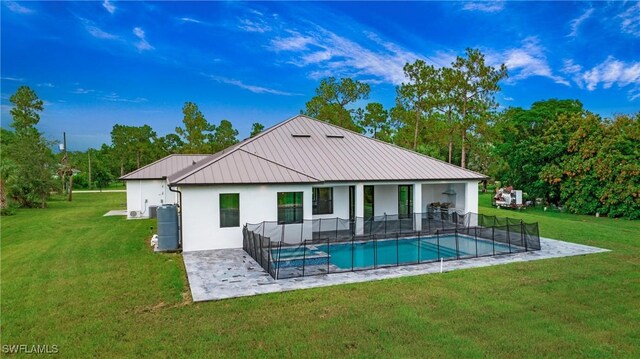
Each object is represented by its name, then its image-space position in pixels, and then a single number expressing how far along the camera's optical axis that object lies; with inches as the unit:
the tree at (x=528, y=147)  1158.3
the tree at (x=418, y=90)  1342.3
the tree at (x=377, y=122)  1620.3
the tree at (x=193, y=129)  1828.2
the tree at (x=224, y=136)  2055.6
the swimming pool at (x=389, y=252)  463.5
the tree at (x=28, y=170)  1094.2
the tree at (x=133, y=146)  2394.2
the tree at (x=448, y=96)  1258.0
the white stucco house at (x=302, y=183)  550.6
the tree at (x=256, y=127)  2203.4
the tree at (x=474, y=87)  1219.2
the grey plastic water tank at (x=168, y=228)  534.0
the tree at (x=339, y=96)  1568.7
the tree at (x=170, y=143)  2437.3
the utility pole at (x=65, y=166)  1480.1
